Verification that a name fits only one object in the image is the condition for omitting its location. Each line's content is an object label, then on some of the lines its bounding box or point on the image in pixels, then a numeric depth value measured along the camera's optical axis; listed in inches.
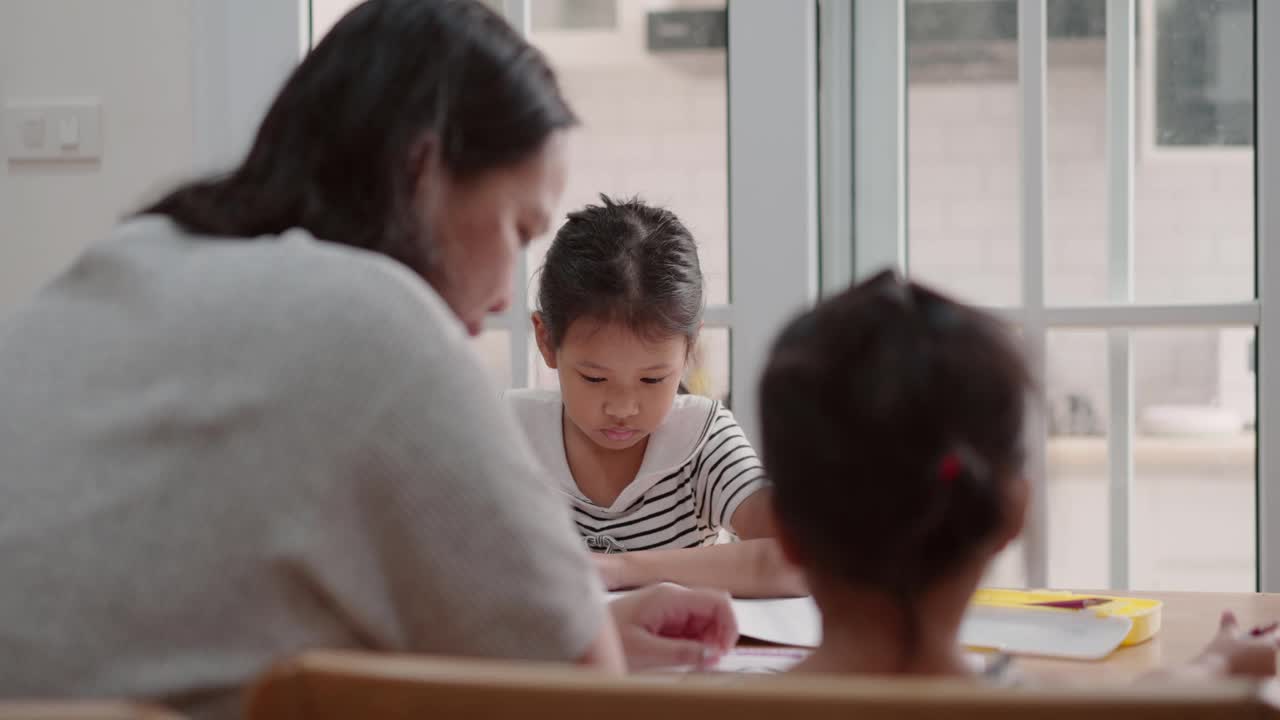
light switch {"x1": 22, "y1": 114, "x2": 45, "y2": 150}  130.9
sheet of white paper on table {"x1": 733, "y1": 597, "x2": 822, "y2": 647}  99.9
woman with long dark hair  72.4
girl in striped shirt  113.4
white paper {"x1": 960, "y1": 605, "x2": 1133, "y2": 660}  99.2
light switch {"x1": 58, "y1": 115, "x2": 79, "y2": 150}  130.8
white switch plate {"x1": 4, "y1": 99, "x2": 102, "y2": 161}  130.7
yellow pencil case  100.5
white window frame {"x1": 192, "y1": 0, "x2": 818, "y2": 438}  127.2
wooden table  97.1
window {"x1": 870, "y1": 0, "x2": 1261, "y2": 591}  126.9
